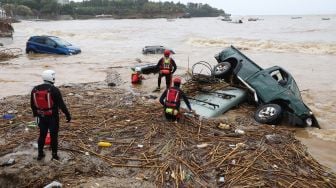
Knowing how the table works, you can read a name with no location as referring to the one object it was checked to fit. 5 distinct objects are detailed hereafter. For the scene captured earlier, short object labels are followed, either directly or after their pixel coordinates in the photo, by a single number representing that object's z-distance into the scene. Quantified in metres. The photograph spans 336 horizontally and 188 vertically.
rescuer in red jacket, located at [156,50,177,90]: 11.44
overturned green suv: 9.31
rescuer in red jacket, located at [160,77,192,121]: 7.84
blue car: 24.77
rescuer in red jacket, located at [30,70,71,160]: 5.68
